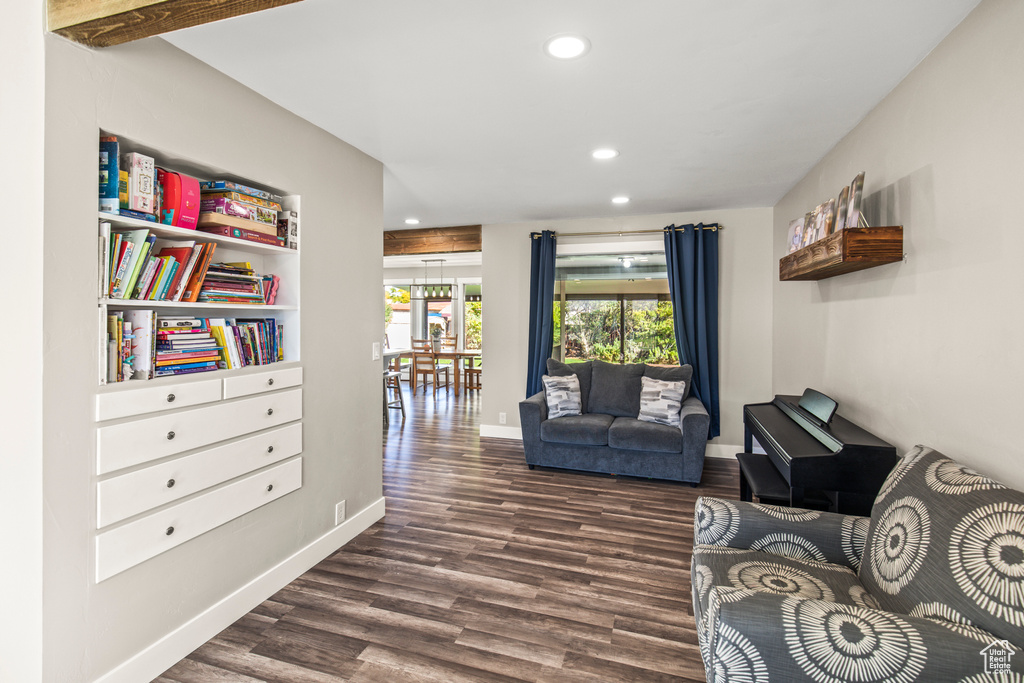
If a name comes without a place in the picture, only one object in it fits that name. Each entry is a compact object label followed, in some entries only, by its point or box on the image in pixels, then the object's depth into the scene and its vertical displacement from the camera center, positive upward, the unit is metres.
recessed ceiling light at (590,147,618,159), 3.27 +1.13
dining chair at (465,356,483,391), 8.84 -0.80
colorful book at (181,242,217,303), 2.17 +0.21
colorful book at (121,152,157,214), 1.90 +0.55
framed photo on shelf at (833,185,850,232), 2.58 +0.63
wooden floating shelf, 2.33 +0.39
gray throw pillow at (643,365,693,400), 4.86 -0.40
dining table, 8.67 -0.45
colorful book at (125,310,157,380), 1.95 -0.06
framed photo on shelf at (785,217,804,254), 3.26 +0.62
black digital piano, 2.39 -0.63
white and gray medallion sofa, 1.21 -0.72
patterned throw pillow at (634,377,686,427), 4.57 -0.63
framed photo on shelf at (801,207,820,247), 2.96 +0.61
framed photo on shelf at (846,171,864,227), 2.42 +0.61
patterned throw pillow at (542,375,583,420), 4.86 -0.62
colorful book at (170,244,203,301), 2.10 +0.21
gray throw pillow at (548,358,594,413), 5.14 -0.41
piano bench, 2.75 -0.86
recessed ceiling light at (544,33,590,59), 1.97 +1.11
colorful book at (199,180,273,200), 2.31 +0.63
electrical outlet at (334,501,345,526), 3.07 -1.10
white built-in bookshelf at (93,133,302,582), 1.81 -0.45
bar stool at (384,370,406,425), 6.82 -0.87
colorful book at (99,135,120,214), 1.81 +0.53
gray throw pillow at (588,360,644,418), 4.97 -0.58
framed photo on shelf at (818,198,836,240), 2.71 +0.60
